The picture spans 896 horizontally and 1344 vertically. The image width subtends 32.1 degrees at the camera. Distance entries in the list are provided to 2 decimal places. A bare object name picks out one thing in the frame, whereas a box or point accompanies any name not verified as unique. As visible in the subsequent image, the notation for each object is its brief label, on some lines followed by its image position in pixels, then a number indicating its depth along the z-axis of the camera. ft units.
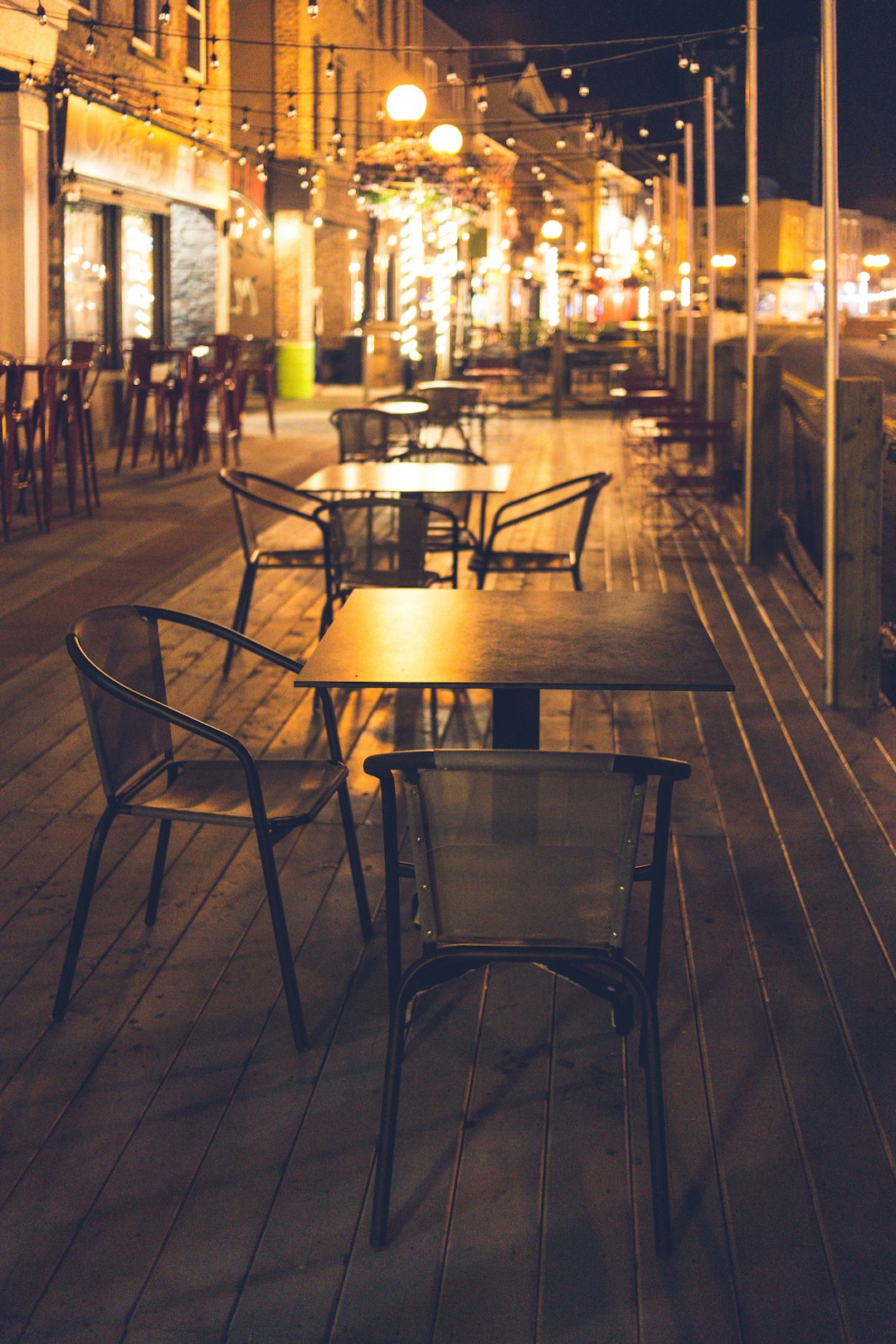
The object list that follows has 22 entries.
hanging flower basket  64.03
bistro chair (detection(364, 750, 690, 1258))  7.66
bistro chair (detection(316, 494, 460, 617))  18.53
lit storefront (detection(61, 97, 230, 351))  45.32
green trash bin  77.71
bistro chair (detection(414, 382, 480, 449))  39.78
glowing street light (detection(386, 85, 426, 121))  45.37
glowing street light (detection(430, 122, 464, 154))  53.26
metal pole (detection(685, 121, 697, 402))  49.70
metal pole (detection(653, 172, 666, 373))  75.66
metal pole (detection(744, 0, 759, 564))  27.91
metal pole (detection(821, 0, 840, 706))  18.79
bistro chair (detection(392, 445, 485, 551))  22.77
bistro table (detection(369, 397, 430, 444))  31.76
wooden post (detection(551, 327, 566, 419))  69.72
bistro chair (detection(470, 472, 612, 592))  20.43
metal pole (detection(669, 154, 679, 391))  63.46
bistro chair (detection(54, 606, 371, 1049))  10.14
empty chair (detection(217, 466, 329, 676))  19.02
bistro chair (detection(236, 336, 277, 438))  47.67
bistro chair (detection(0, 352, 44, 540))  29.35
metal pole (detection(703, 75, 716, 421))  41.19
